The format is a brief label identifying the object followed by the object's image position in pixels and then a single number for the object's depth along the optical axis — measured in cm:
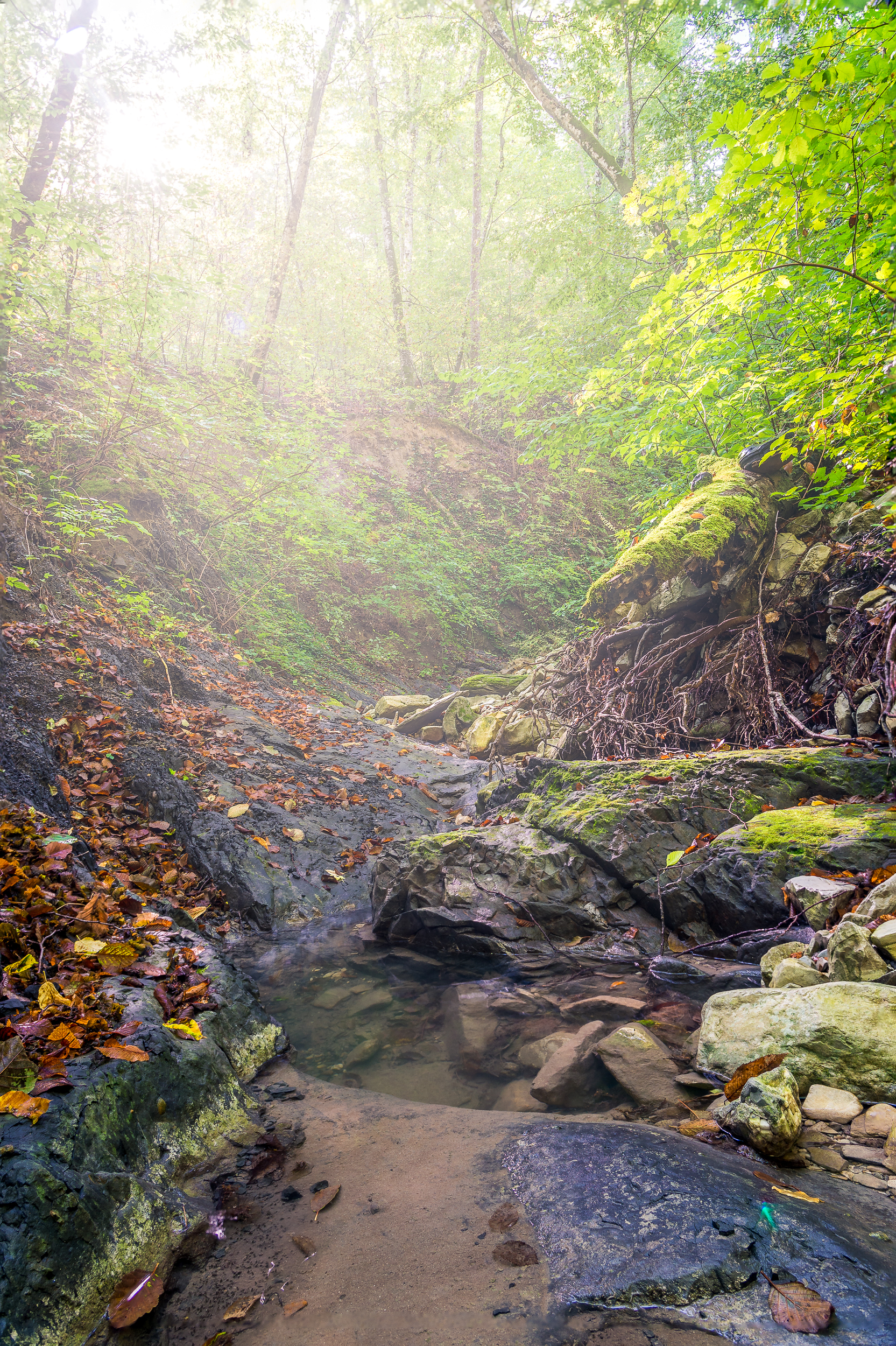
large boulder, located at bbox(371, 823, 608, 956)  488
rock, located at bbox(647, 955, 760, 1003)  376
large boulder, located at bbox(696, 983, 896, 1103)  228
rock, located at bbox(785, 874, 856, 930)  358
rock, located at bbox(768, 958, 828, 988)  300
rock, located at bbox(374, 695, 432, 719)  1092
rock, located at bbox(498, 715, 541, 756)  866
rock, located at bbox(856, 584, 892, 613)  529
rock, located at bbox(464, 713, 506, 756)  920
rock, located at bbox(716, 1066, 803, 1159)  211
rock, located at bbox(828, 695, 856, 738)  518
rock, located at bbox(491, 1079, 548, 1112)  289
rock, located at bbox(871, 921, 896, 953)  269
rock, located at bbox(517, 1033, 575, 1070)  323
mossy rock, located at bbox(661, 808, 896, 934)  401
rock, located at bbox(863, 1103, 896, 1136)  211
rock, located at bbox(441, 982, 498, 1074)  344
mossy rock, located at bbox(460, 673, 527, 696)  1137
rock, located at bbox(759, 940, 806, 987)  346
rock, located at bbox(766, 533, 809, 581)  667
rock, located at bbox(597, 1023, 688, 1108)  269
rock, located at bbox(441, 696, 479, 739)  1016
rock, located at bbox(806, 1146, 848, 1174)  201
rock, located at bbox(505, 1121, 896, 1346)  150
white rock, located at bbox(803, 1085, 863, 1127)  221
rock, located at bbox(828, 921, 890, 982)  270
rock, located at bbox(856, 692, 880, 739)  494
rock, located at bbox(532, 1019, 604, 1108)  285
